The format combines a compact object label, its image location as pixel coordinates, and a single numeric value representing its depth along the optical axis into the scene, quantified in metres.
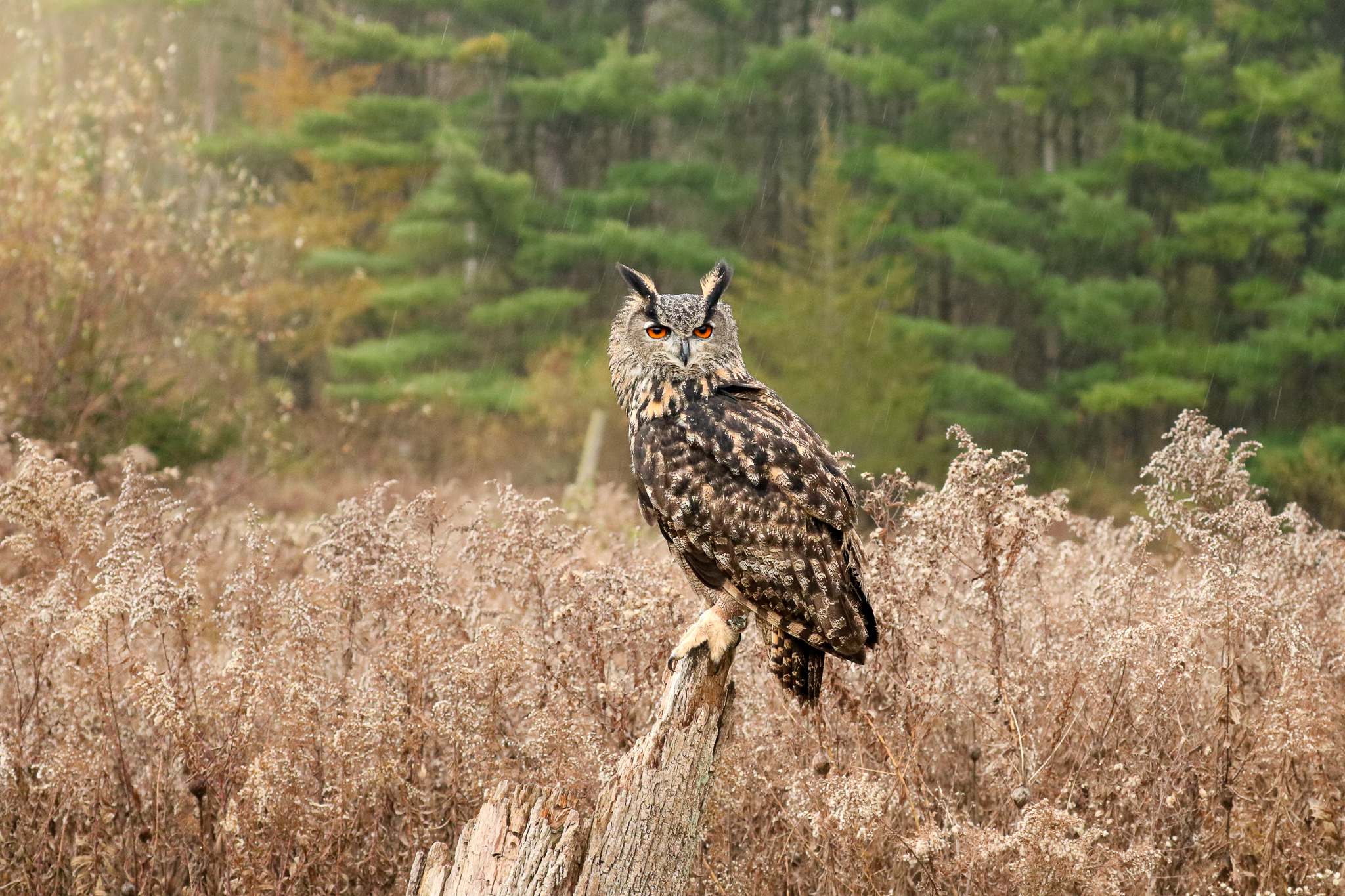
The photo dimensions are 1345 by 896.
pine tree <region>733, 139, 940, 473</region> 35.31
